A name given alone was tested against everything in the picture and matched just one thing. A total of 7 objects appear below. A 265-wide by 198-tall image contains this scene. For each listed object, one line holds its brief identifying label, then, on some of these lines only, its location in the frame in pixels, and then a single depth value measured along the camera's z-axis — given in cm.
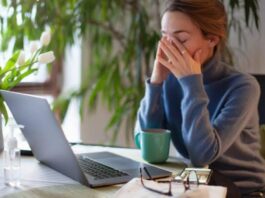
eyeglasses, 140
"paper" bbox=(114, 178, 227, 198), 136
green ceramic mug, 177
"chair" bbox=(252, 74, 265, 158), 210
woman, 177
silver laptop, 151
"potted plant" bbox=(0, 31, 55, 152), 184
